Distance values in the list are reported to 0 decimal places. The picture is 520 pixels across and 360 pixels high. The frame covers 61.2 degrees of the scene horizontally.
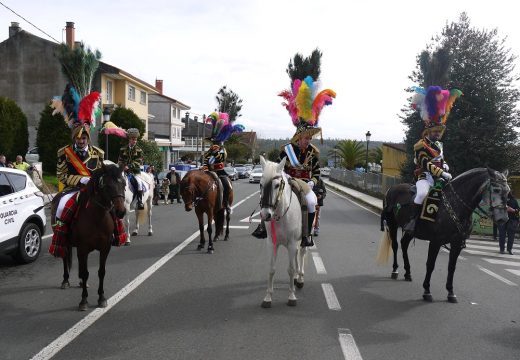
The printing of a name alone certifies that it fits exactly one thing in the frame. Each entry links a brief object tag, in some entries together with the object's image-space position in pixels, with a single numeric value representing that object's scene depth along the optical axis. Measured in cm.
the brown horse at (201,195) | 1005
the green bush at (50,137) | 2777
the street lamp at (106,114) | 2048
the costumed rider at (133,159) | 1070
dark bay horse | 576
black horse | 642
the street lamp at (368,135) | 3775
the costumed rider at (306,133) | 762
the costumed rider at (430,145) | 728
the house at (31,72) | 3578
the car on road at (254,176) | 4099
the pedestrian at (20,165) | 1551
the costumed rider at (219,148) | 1141
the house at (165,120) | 5840
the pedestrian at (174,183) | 2150
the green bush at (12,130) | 2433
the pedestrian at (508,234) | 1131
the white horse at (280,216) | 576
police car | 773
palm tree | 5750
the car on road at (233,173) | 4352
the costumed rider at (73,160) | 631
